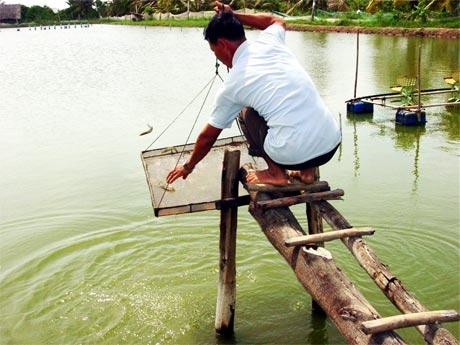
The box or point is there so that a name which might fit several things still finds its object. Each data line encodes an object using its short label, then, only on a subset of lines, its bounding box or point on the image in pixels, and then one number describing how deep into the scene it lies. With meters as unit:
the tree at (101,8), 77.50
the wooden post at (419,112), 9.46
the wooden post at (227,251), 3.07
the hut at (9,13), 69.00
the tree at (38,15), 74.56
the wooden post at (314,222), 3.52
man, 2.67
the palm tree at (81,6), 78.16
